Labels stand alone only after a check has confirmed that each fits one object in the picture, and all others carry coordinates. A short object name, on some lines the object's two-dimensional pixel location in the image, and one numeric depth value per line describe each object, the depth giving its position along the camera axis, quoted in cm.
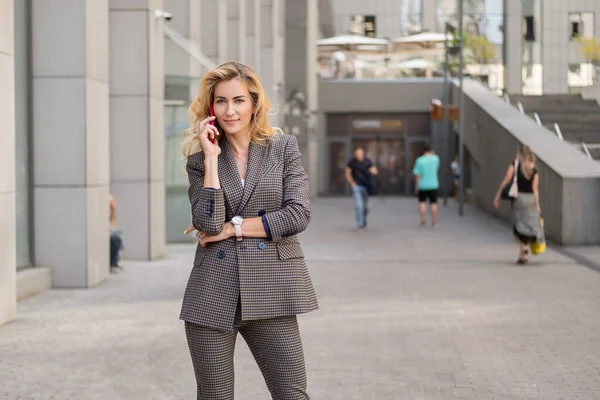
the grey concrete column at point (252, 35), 3053
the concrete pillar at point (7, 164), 974
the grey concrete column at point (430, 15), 4958
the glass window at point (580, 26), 4497
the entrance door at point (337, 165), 4631
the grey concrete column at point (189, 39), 1822
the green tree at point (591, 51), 3822
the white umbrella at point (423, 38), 4662
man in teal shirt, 2456
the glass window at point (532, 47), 4259
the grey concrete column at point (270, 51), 3472
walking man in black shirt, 2308
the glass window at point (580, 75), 3694
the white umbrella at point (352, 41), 4691
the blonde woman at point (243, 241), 418
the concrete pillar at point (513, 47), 4188
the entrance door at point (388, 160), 4603
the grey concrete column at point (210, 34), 2275
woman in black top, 1529
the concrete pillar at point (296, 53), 4209
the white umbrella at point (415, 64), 4578
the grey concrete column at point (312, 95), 4253
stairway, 2675
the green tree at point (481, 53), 4244
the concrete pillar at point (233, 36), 2647
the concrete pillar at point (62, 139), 1239
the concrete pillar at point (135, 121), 1554
